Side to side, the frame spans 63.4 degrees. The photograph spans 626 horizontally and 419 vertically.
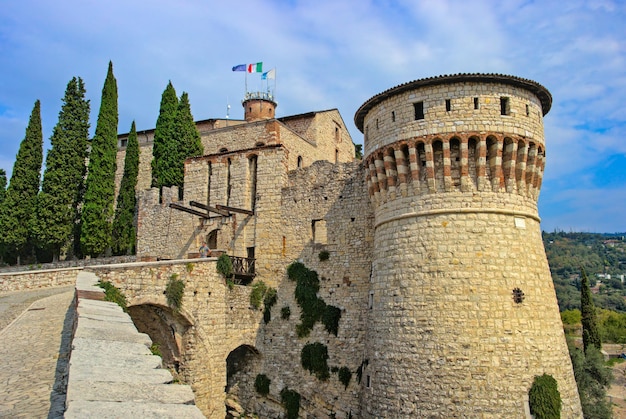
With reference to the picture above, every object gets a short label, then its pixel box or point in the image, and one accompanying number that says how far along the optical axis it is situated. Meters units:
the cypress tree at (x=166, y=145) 29.33
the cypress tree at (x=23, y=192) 31.12
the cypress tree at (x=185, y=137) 29.41
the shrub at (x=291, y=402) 18.98
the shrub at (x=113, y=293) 14.78
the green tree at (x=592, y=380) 20.55
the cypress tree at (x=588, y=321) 29.02
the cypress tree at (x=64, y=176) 30.25
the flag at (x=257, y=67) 34.91
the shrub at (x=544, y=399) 13.39
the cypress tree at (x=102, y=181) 29.78
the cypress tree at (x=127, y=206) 30.56
